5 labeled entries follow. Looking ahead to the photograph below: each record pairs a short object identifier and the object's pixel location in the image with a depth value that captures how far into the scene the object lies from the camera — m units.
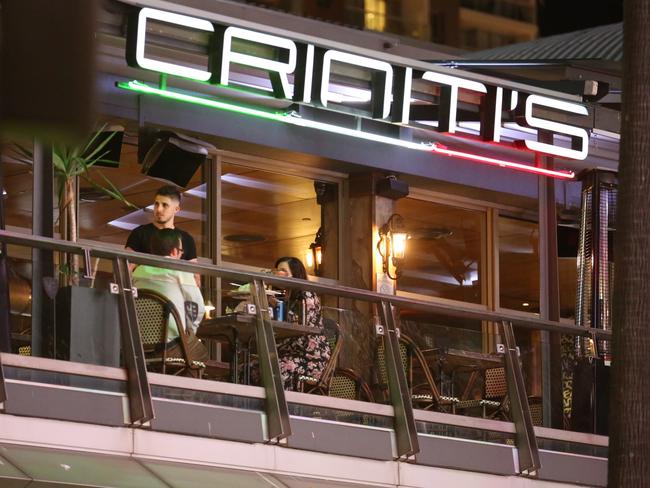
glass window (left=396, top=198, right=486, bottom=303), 29.63
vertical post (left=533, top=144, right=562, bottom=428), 25.32
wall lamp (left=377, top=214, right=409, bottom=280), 27.54
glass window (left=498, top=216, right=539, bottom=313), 31.43
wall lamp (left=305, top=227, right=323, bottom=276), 27.96
